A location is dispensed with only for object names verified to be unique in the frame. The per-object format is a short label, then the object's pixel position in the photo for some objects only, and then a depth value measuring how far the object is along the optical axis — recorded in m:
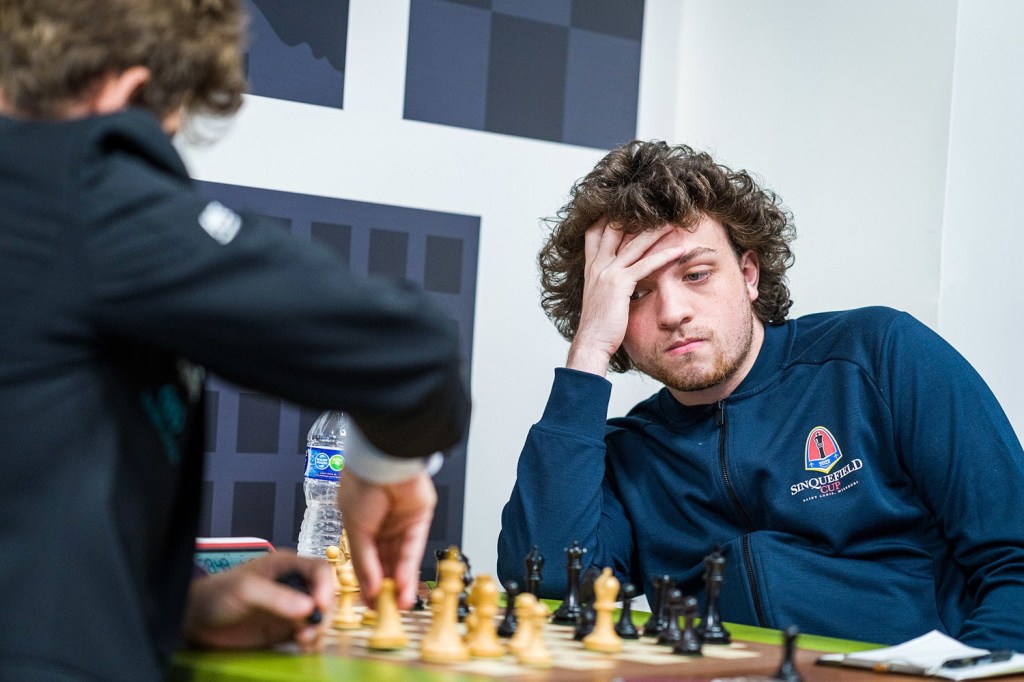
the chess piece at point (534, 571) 1.60
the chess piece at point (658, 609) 1.41
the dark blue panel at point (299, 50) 2.53
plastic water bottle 2.38
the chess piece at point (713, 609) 1.39
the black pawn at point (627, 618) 1.38
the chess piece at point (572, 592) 1.53
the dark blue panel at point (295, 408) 2.49
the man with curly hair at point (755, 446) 1.83
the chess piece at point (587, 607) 1.36
